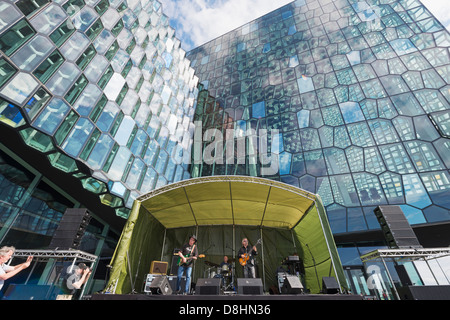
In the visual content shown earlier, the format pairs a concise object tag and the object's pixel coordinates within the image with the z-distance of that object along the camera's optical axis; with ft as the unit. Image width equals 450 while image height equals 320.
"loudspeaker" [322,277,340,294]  15.23
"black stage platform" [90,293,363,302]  12.14
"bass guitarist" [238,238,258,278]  21.19
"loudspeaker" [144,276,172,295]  13.93
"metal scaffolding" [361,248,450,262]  17.79
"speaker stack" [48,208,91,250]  19.39
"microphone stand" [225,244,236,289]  23.97
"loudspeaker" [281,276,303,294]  16.06
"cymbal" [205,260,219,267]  28.90
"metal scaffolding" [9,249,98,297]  18.45
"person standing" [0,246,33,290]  10.20
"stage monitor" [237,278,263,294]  14.28
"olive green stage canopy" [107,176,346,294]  21.91
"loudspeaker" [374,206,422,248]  18.72
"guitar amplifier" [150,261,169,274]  26.48
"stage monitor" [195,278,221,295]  14.64
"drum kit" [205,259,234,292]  23.97
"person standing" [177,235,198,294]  19.81
